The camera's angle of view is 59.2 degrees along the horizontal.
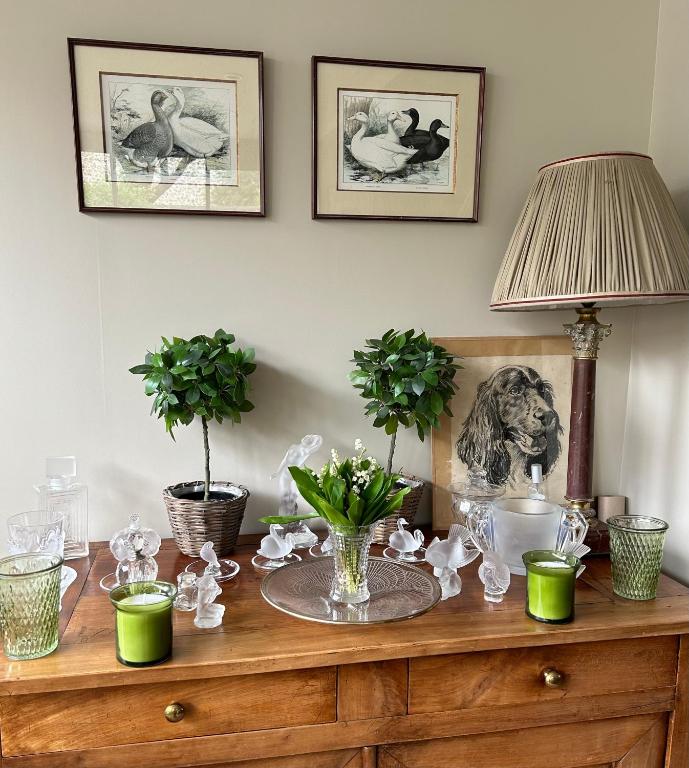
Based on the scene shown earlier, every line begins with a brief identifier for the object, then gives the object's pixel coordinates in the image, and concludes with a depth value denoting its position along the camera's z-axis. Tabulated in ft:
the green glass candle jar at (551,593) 3.58
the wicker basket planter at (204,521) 4.40
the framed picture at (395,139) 4.83
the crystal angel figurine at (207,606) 3.53
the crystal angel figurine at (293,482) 4.70
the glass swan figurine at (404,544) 4.42
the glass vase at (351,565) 3.71
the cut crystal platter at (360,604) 3.55
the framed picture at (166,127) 4.52
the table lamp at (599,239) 4.05
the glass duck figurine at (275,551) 4.35
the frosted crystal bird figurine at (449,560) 3.97
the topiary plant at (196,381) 4.34
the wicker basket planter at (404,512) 4.79
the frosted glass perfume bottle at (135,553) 3.94
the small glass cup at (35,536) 4.09
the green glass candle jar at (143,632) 3.10
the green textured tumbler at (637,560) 3.92
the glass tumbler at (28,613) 3.17
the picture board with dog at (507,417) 5.23
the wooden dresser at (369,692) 3.20
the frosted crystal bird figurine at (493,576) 3.88
